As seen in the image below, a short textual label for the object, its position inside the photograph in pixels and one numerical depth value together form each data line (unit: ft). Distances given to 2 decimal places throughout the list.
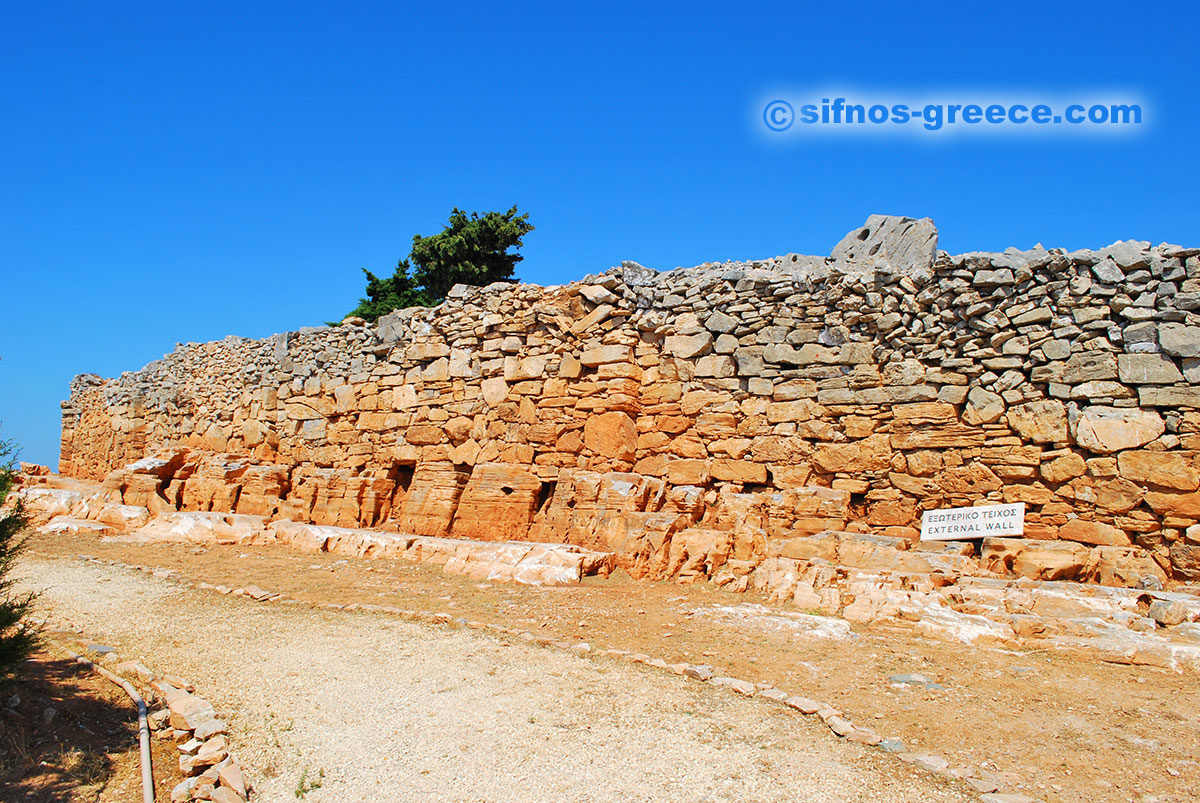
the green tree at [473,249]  76.48
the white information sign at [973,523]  27.43
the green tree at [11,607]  15.97
